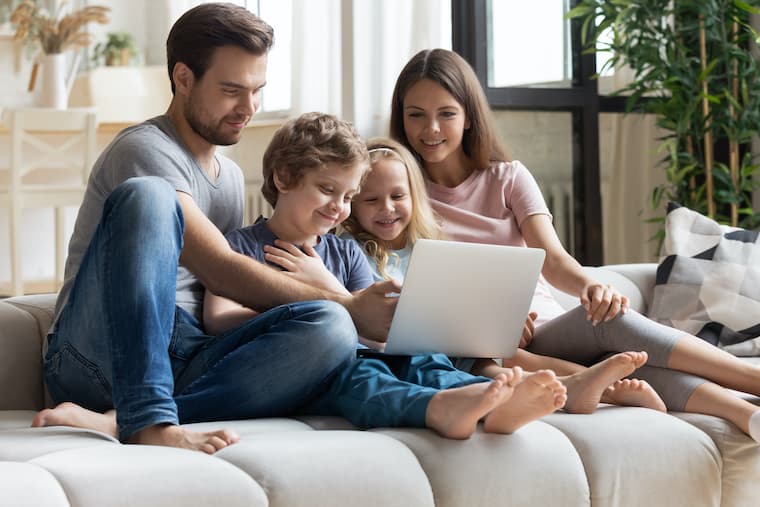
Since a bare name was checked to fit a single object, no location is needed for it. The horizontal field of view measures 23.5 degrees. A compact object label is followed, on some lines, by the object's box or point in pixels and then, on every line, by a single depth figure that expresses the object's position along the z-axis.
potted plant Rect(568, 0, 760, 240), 6.22
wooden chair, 7.69
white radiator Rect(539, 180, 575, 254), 6.71
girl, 3.65
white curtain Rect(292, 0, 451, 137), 6.03
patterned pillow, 4.19
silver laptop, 2.86
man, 2.56
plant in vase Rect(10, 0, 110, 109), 9.00
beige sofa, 2.16
